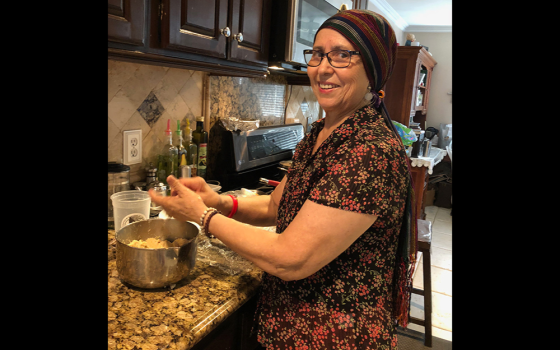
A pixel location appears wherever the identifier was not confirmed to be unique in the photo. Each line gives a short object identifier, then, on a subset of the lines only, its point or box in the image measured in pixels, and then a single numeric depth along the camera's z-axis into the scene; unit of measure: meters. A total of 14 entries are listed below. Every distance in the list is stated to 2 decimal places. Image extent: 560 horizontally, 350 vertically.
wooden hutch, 4.75
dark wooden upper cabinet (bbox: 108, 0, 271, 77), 1.14
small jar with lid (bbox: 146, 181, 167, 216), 1.61
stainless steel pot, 1.00
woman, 0.91
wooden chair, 2.39
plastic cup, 1.32
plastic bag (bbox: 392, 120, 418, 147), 3.73
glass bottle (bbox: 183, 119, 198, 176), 1.97
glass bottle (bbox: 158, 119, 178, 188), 1.87
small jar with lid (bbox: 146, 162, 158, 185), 1.75
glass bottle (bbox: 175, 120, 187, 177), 1.90
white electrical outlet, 1.70
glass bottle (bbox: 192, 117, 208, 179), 2.02
